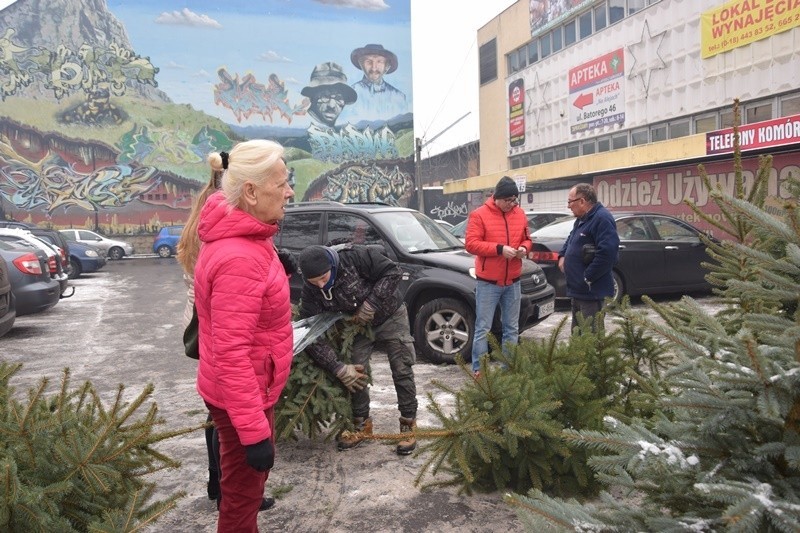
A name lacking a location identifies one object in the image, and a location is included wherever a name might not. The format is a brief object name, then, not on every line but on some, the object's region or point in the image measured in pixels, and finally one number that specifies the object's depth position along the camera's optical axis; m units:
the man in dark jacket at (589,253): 5.54
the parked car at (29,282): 9.62
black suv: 6.99
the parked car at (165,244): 33.09
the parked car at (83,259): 21.47
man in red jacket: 5.92
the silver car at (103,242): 28.23
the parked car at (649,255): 10.22
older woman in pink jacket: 2.32
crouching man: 4.07
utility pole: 36.16
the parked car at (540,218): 12.11
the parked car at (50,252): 11.42
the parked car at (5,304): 7.66
